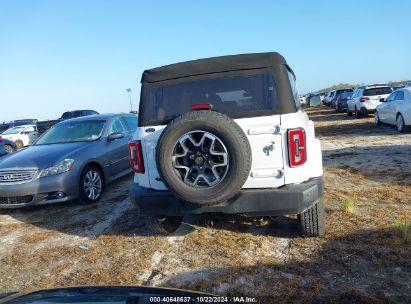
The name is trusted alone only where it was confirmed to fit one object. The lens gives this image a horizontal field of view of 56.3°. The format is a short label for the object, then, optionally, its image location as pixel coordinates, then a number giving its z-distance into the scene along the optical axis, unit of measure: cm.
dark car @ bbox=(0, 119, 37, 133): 2858
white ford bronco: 361
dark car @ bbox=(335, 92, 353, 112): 2372
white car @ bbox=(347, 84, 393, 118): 1786
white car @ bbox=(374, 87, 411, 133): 1156
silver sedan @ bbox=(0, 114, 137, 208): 618
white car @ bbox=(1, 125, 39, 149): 1913
